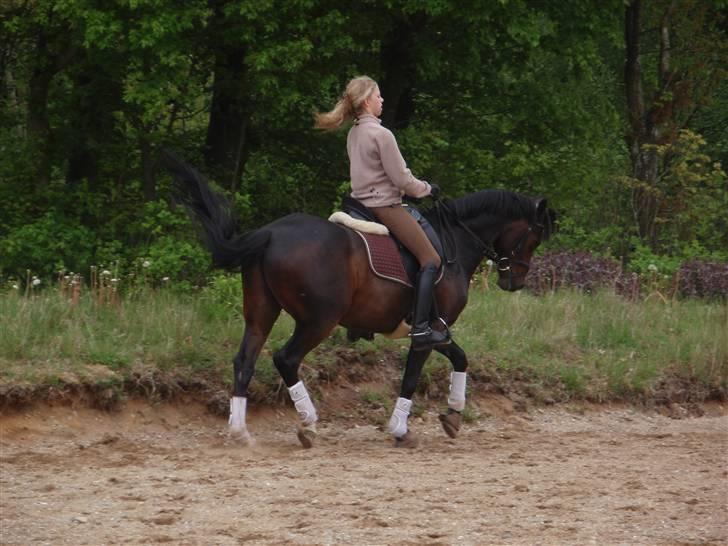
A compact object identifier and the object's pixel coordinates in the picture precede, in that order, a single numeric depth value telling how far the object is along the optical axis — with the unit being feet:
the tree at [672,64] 88.94
